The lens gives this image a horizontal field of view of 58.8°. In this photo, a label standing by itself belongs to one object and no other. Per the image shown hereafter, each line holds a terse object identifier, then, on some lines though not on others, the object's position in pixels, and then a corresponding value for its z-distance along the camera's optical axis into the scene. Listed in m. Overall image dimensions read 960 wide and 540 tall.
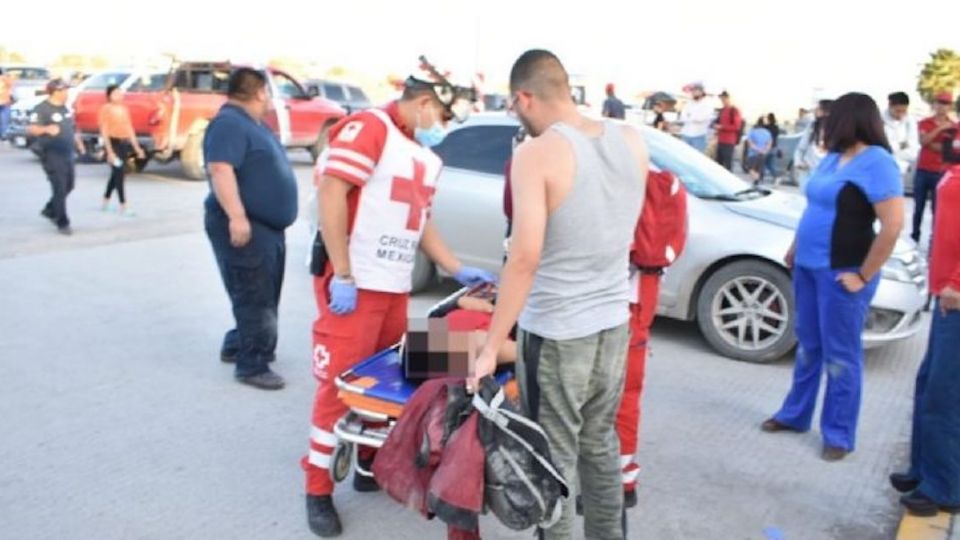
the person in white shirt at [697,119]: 15.38
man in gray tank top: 2.59
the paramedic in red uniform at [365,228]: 3.36
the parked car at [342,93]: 23.48
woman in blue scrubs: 4.09
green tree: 41.91
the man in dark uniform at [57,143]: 9.76
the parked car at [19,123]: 17.02
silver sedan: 5.91
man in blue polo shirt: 4.88
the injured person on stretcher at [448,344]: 3.24
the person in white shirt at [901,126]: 10.02
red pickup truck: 15.30
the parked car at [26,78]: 21.64
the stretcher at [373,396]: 3.24
